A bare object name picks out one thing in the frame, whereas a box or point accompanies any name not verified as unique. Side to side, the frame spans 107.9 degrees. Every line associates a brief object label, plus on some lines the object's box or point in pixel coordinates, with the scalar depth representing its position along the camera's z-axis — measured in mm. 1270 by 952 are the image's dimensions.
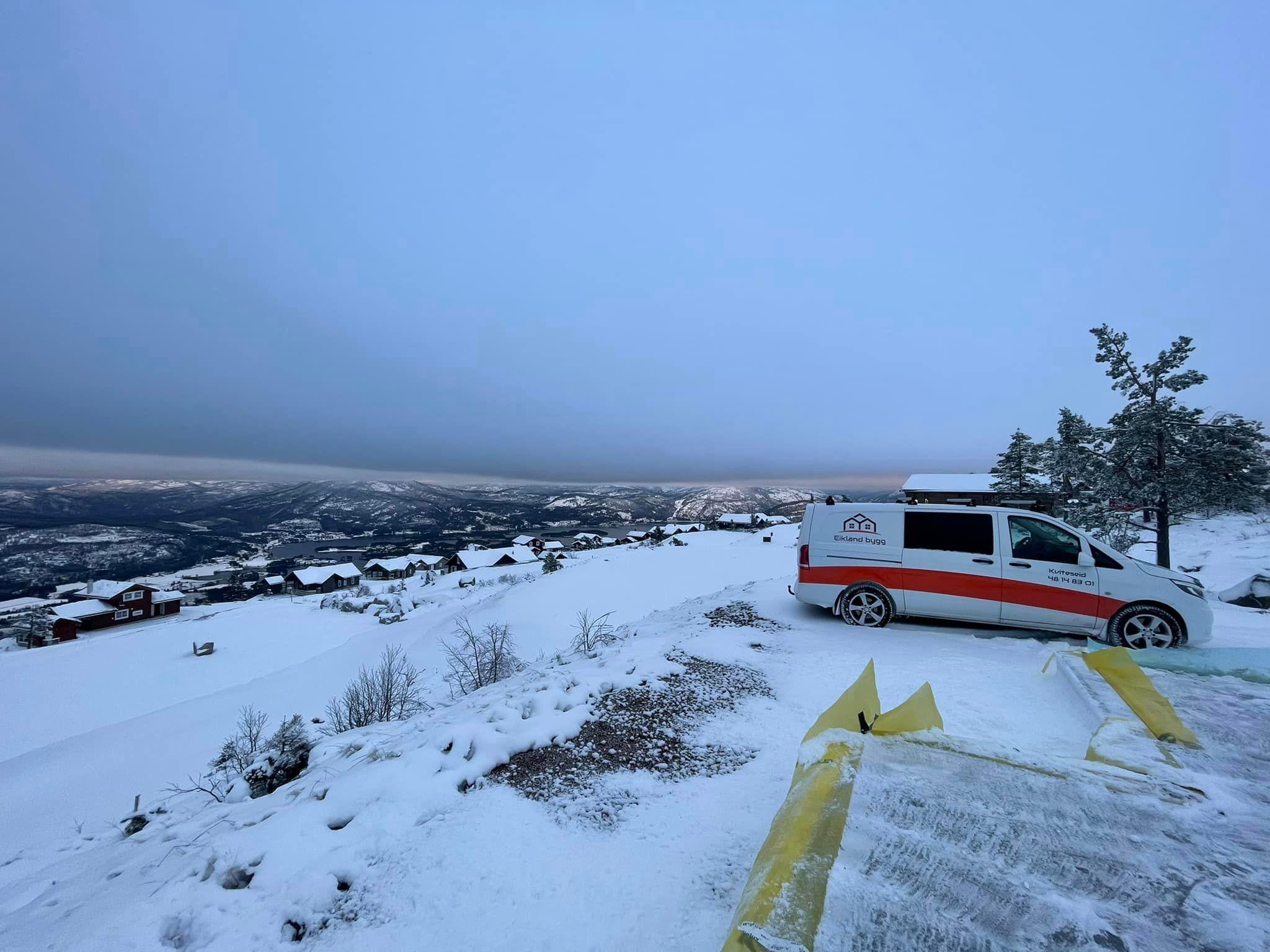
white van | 6016
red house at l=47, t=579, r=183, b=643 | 35156
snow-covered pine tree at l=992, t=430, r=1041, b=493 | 22662
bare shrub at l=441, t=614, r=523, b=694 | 9156
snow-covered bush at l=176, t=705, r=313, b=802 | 4297
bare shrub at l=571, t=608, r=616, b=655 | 7547
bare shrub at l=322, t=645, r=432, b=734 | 7523
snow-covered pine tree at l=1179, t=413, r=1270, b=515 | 11227
